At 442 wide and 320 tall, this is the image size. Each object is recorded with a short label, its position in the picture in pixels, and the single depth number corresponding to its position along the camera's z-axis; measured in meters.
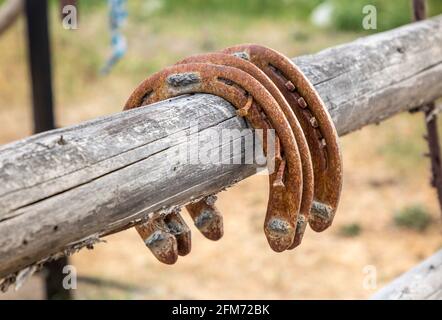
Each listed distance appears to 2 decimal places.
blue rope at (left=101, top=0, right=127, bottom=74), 2.41
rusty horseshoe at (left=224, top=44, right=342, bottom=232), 1.27
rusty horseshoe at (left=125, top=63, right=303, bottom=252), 1.22
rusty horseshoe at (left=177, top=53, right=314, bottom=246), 1.23
